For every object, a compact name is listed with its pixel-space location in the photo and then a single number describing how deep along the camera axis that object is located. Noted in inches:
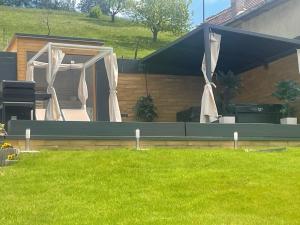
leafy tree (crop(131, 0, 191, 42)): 1135.2
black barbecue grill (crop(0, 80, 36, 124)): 308.9
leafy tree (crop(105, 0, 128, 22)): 1448.7
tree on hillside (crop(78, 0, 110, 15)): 2225.5
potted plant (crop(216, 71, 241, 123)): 425.8
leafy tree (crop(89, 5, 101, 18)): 1570.7
